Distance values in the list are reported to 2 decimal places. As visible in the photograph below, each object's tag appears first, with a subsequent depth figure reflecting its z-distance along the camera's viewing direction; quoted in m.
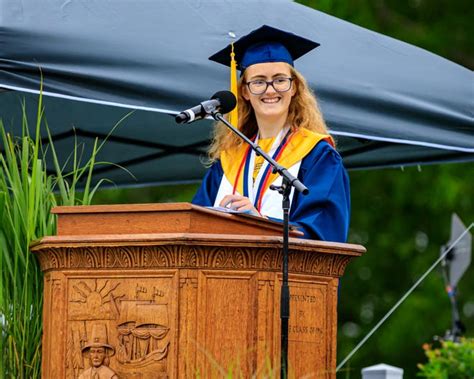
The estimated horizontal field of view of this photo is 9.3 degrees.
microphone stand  10.54
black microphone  11.00
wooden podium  10.48
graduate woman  12.31
